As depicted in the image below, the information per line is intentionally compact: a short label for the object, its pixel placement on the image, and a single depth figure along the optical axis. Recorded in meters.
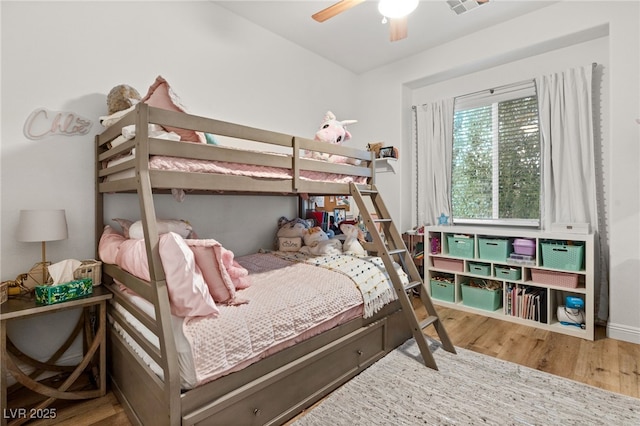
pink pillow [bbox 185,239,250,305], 1.58
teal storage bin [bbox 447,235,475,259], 3.35
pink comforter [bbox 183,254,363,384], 1.38
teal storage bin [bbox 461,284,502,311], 3.22
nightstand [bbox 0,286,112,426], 1.57
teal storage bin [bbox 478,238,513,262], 3.14
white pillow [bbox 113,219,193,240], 1.93
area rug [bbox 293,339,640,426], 1.69
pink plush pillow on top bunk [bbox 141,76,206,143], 1.82
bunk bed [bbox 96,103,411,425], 1.37
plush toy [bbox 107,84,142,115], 2.16
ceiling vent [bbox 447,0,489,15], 2.85
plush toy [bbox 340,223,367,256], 2.99
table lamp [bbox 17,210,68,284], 1.82
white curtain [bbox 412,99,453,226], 3.84
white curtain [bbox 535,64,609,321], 2.90
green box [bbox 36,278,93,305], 1.74
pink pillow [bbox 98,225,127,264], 1.98
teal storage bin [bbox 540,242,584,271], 2.74
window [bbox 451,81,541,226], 3.35
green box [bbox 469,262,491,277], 3.29
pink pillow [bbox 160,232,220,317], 1.40
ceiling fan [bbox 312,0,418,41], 2.00
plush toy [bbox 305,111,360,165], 2.71
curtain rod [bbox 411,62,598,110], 2.92
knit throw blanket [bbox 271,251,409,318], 2.22
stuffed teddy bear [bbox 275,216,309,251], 3.17
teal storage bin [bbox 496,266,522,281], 3.10
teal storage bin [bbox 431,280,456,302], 3.51
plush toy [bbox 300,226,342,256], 2.97
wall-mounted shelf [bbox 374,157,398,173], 3.95
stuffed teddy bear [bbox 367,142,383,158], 4.05
